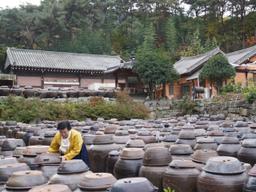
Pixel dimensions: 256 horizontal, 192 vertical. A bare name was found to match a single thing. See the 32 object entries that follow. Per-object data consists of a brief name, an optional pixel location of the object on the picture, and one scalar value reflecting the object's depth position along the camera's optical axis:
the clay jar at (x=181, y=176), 3.41
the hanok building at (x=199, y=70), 21.98
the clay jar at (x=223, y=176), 3.08
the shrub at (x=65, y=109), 13.72
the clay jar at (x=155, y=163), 3.73
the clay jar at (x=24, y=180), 3.01
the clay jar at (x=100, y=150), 5.22
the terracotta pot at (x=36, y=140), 6.68
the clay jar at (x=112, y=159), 4.80
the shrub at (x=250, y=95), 13.40
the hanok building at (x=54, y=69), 22.91
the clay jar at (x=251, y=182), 2.91
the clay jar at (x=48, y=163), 3.87
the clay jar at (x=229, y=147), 4.38
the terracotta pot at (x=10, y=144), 5.62
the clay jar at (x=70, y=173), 3.17
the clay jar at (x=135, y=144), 4.68
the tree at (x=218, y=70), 18.44
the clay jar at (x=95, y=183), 2.87
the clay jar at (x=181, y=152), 4.05
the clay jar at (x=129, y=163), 4.09
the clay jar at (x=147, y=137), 5.64
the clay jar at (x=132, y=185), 2.67
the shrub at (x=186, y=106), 15.98
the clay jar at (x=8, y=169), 3.53
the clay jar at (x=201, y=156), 3.69
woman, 4.60
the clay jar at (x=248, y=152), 4.15
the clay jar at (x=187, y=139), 5.08
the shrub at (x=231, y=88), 16.56
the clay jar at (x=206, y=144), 4.73
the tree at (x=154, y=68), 21.31
